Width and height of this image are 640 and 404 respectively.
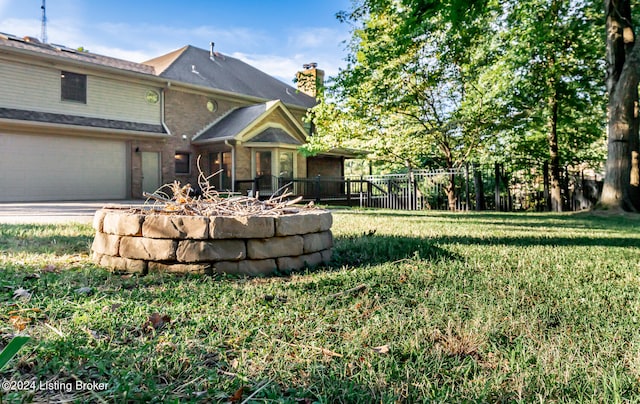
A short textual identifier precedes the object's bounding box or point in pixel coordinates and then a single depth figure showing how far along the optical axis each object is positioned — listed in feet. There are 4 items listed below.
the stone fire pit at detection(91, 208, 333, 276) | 10.82
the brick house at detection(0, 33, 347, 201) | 45.93
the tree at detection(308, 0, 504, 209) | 40.98
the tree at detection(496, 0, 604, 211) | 35.53
